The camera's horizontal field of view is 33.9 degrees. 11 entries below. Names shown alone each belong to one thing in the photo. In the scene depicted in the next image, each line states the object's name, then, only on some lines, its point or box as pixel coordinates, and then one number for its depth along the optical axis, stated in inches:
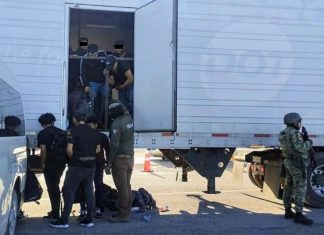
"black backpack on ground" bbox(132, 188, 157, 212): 347.3
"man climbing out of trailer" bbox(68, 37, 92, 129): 360.2
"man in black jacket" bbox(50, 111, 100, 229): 289.6
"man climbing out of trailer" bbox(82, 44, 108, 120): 371.6
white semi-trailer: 320.8
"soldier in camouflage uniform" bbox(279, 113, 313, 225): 317.4
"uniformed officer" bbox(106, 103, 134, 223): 307.4
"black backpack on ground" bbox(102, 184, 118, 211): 338.0
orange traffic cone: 663.8
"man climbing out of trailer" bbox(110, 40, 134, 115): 357.4
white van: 206.2
